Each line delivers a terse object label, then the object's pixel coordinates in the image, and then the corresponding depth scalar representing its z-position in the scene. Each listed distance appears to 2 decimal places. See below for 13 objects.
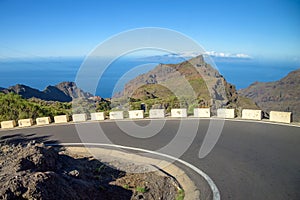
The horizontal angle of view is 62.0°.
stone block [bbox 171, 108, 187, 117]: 15.48
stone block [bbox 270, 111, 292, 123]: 12.81
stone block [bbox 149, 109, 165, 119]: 15.99
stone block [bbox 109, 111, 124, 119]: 16.58
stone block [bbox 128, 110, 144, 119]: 16.27
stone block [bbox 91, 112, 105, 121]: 16.65
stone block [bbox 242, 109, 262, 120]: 13.83
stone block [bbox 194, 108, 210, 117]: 15.03
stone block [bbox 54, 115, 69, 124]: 17.02
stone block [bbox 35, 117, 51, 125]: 16.98
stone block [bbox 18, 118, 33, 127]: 16.82
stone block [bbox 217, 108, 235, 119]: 14.53
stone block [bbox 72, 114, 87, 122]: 16.80
